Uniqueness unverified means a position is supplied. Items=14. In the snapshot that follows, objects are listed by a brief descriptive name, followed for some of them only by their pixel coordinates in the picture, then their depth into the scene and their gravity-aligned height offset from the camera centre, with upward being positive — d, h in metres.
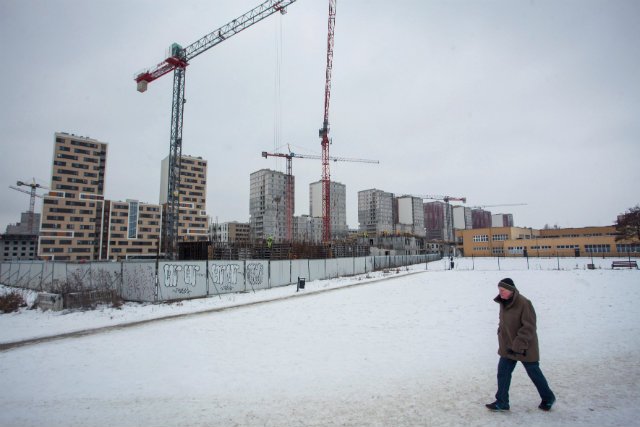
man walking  4.60 -1.33
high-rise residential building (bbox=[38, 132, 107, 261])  94.69 +12.48
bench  32.00 -2.02
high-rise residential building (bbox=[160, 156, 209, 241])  128.88 +17.31
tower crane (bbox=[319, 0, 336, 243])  61.44 +21.17
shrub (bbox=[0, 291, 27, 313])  15.71 -2.61
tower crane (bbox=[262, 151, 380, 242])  99.34 +25.71
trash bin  22.77 -2.53
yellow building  66.62 +0.08
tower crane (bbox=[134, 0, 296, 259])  45.75 +25.50
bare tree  55.65 +2.82
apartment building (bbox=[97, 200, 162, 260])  103.19 +4.87
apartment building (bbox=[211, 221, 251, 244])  157.38 +7.36
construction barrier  18.17 -1.95
